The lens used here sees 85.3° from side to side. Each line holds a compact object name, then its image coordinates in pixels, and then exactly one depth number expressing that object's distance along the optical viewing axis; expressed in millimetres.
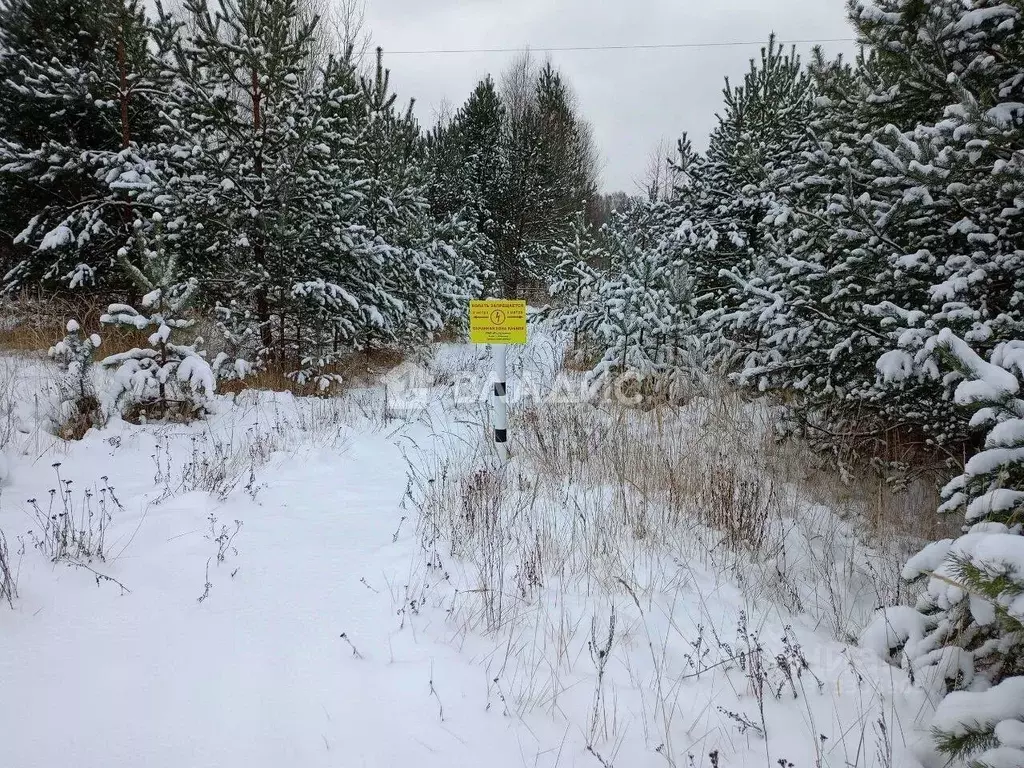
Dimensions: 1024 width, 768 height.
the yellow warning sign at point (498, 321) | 4863
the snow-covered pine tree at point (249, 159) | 7320
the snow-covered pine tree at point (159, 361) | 5664
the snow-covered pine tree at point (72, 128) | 7918
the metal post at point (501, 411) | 5000
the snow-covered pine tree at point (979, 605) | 1623
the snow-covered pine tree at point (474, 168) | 15891
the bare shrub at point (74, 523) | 2947
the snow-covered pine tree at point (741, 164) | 7254
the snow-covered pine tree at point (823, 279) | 4137
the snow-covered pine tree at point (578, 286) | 8439
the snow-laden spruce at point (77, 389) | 5332
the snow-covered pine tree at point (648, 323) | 6926
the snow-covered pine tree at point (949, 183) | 3139
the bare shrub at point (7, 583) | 2500
